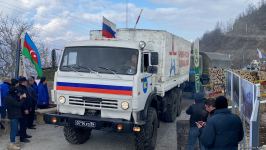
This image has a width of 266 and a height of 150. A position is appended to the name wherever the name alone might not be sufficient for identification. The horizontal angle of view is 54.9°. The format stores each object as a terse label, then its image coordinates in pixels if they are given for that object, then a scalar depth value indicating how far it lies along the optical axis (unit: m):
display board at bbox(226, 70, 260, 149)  3.46
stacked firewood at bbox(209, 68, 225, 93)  20.46
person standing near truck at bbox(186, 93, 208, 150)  5.69
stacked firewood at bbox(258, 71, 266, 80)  22.00
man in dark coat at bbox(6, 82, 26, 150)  6.32
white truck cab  5.84
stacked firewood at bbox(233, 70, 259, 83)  20.91
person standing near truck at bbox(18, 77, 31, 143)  6.76
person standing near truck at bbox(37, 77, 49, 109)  8.76
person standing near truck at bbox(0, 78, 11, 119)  7.62
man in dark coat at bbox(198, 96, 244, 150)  3.79
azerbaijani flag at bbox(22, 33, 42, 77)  9.13
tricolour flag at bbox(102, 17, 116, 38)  7.20
